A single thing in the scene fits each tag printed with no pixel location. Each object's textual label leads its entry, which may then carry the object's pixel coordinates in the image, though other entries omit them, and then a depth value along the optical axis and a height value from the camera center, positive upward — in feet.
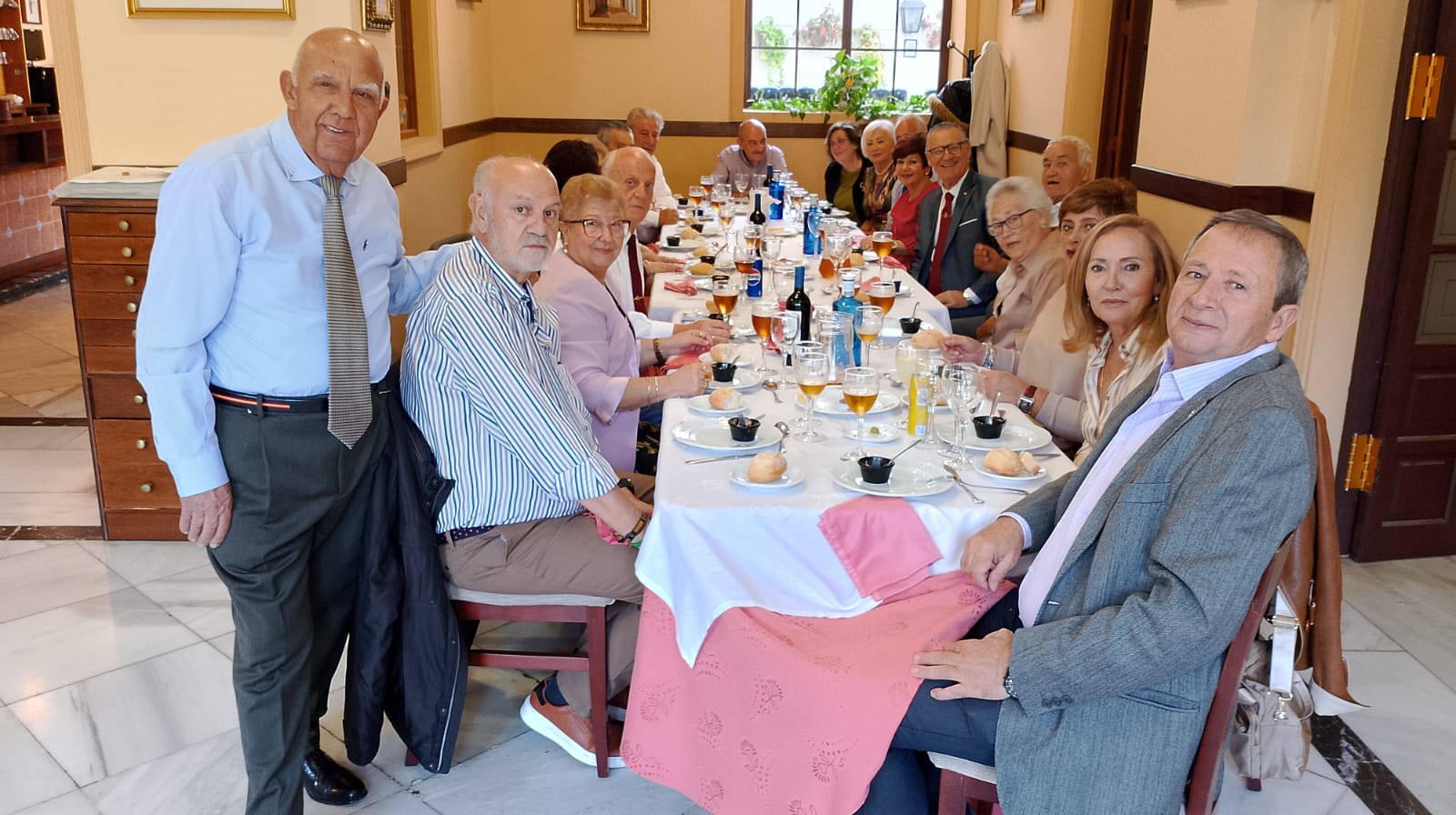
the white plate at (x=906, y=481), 6.94 -2.20
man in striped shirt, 7.54 -2.06
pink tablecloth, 6.11 -3.25
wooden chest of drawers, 11.84 -2.63
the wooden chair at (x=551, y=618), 8.13 -3.55
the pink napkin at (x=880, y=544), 6.75 -2.48
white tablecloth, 6.77 -2.55
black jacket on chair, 7.72 -3.49
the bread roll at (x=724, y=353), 9.89 -2.00
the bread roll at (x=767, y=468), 7.06 -2.13
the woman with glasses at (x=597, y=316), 9.78 -1.71
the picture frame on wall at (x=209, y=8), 12.87 +1.20
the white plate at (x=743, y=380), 9.31 -2.10
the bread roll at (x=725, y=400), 8.59 -2.08
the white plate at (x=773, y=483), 7.01 -2.20
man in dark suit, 15.79 -1.54
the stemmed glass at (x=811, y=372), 7.87 -1.70
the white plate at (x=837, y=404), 8.74 -2.16
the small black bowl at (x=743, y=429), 7.77 -2.07
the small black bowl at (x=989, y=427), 7.97 -2.07
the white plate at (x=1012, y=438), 7.87 -2.16
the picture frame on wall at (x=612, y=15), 30.58 +2.87
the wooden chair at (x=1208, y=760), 5.32 -3.15
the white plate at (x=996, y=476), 7.23 -2.21
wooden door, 11.64 -2.23
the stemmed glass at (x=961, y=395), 7.70 -1.79
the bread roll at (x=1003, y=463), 7.30 -2.14
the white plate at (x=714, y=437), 7.71 -2.17
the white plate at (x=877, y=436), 7.98 -2.18
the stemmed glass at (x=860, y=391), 7.88 -1.82
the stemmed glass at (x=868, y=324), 10.33 -1.80
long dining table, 6.26 -2.92
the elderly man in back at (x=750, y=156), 26.23 -0.71
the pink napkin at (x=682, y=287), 14.47 -2.09
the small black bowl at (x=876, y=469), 7.01 -2.10
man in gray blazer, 5.15 -2.10
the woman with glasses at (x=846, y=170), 25.17 -0.96
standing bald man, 6.70 -1.50
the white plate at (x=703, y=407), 8.54 -2.13
